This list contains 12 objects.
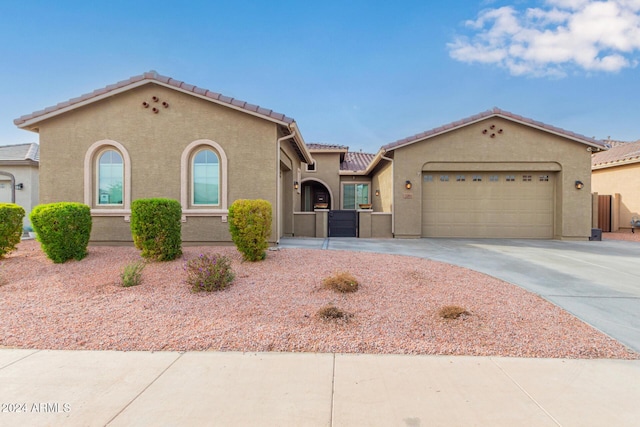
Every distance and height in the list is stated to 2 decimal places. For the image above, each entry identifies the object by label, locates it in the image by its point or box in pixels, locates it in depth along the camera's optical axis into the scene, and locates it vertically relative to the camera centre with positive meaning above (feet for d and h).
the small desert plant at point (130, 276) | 18.40 -3.97
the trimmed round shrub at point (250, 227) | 22.75 -1.15
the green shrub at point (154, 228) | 22.70 -1.24
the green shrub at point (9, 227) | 23.93 -1.27
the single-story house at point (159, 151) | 31.19 +6.17
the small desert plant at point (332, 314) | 13.91 -4.70
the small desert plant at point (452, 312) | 13.96 -4.61
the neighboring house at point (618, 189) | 51.21 +4.27
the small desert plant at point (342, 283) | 17.30 -4.11
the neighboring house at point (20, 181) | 48.70 +4.82
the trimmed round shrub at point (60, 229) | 22.52 -1.35
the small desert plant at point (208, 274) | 17.52 -3.68
